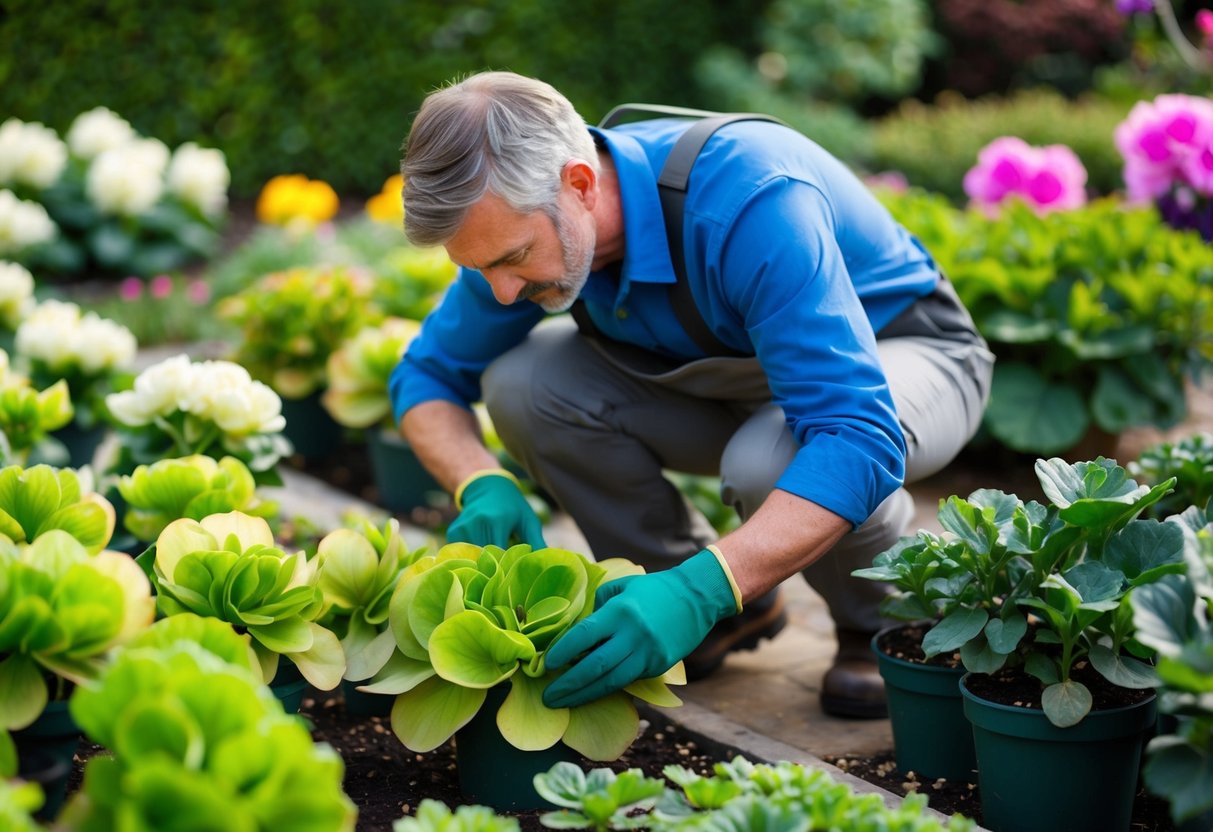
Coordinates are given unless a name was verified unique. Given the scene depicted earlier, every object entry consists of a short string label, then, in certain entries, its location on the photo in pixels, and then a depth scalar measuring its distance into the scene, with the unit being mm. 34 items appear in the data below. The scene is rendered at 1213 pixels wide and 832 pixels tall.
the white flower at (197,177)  5602
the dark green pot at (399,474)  3686
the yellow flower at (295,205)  6078
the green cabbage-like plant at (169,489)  2311
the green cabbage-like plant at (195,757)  1199
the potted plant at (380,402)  3607
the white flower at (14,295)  3762
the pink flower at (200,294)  5504
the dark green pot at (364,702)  2338
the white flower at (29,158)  5152
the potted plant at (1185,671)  1392
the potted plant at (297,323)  3957
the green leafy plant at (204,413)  2633
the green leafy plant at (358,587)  2072
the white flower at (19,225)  4652
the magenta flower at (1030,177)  4535
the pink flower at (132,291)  5543
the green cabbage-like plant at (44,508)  1956
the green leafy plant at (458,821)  1385
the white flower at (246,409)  2611
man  1989
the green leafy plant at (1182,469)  2342
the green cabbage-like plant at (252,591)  1875
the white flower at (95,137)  5578
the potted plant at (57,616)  1499
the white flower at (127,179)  5270
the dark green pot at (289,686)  2010
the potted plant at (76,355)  3260
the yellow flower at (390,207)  5625
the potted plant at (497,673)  1899
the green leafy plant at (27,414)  2770
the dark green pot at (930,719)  2078
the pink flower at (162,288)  5508
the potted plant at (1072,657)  1807
